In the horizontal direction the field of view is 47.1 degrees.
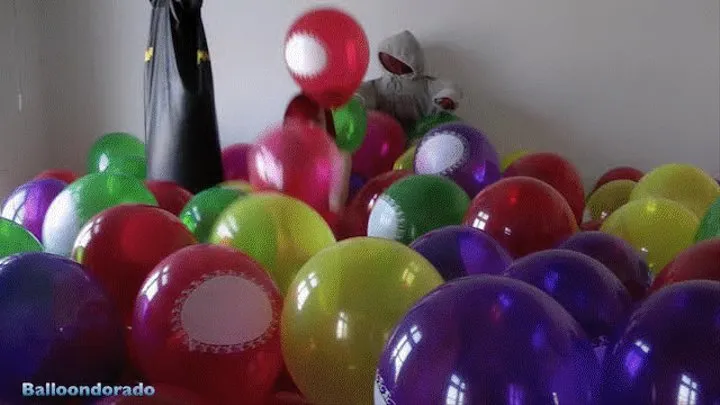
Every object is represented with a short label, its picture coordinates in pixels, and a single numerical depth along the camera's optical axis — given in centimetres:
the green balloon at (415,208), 187
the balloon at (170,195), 205
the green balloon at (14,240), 165
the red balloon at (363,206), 214
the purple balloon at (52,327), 113
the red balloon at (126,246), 141
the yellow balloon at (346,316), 117
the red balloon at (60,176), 250
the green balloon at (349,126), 253
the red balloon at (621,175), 275
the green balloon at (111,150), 287
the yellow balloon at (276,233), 154
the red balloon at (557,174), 235
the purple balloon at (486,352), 91
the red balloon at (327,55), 216
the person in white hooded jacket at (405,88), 315
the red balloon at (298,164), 203
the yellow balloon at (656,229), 180
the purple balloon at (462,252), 147
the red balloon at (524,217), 177
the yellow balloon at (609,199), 246
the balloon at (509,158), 285
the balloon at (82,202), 177
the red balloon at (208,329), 118
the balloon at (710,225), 168
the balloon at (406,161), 263
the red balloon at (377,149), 288
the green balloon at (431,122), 309
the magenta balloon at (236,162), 264
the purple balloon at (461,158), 236
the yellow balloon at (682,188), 218
